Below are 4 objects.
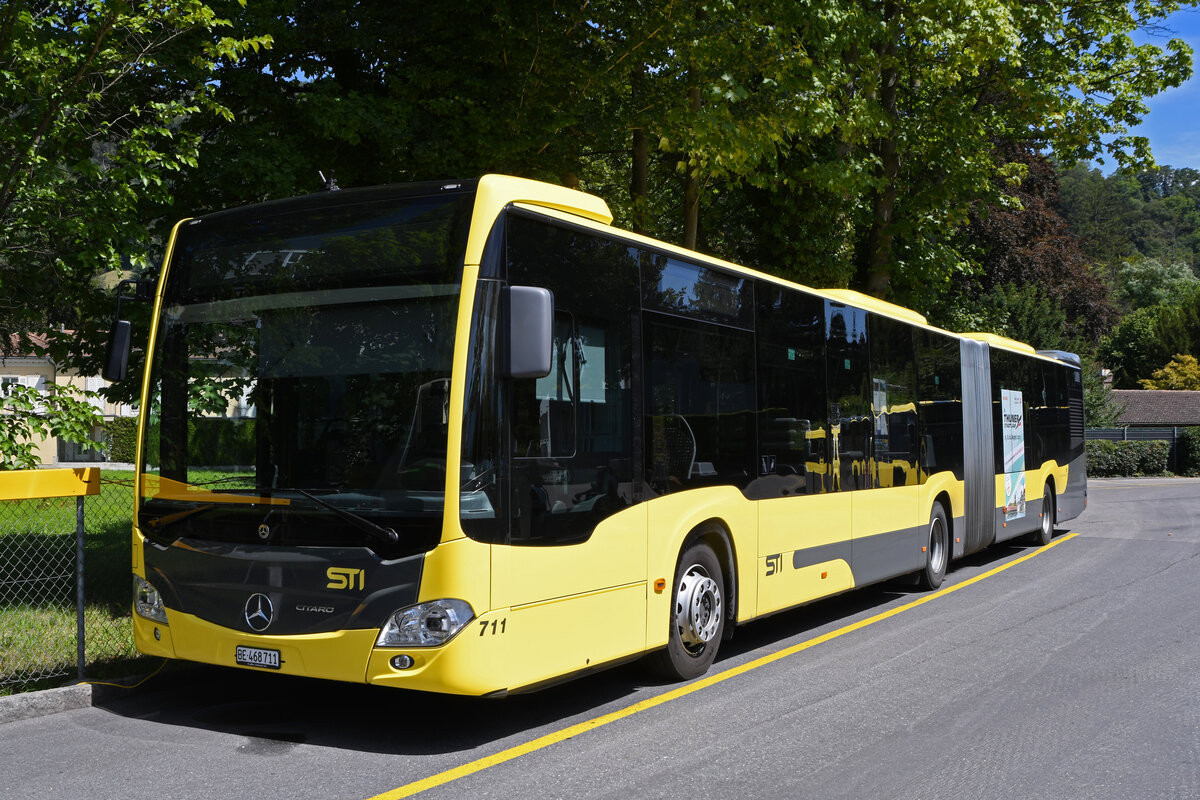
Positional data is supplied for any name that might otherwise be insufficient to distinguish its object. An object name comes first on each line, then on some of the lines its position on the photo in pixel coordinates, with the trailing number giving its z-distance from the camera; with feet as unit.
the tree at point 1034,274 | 115.96
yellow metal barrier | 22.34
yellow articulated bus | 19.01
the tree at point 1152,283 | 337.31
